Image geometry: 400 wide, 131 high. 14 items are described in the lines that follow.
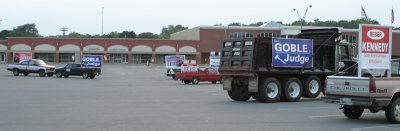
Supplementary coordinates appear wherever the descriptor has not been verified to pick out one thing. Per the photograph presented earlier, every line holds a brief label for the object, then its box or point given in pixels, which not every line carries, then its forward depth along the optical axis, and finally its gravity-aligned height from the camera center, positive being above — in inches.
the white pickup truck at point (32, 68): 1998.0 -25.9
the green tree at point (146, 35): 7035.4 +345.9
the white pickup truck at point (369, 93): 516.7 -32.8
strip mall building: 4033.0 +113.9
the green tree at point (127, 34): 6481.3 +326.5
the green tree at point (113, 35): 6813.5 +338.9
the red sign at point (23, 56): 2859.3 +27.6
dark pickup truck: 1927.9 -36.5
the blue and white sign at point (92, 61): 2137.6 -0.3
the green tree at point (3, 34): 6476.4 +336.3
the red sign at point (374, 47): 573.3 +14.2
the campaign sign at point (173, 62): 2122.0 -5.6
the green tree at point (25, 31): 7042.3 +422.0
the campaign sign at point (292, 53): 842.2 +11.6
